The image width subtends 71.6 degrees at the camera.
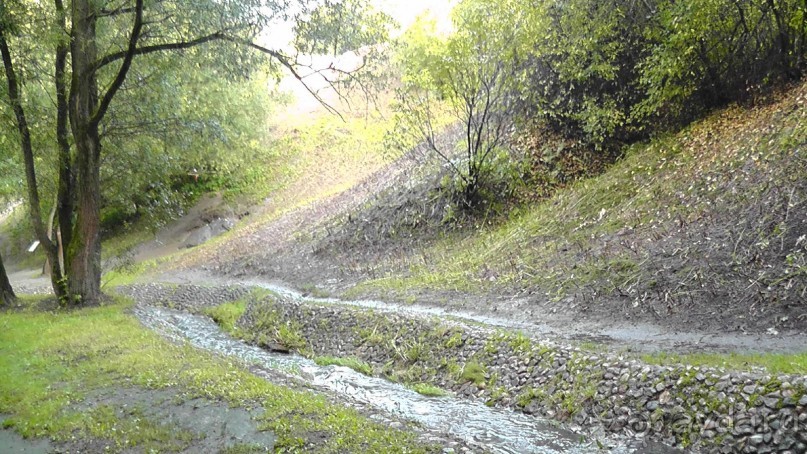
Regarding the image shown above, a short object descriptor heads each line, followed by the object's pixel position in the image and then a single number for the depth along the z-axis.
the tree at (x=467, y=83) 18.19
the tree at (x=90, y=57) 13.98
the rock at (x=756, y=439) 6.80
